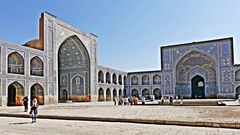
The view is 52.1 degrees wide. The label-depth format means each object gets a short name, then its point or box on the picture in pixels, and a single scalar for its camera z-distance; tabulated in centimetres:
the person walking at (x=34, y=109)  941
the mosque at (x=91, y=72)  2353
